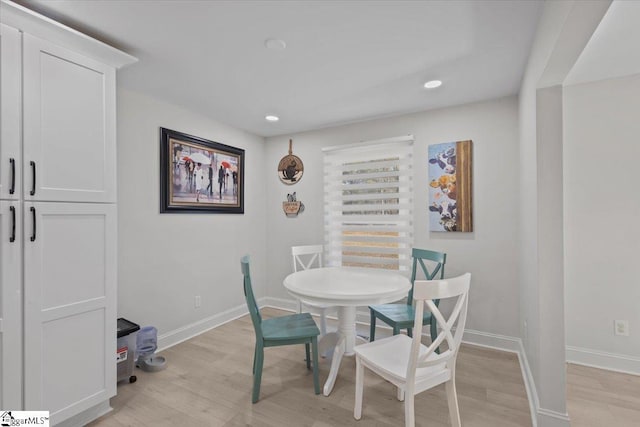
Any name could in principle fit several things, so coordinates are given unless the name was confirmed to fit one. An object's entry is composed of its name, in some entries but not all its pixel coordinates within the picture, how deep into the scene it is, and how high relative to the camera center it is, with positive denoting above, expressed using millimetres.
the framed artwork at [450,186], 2973 +293
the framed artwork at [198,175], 2939 +467
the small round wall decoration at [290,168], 3988 +658
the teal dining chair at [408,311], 2379 -838
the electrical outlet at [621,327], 2398 -933
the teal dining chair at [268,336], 2047 -849
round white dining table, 1991 -535
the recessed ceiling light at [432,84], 2496 +1129
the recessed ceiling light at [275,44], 1908 +1135
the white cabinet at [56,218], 1530 +0
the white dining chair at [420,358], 1405 -817
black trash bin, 2225 -1021
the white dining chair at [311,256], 2887 -524
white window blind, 3311 +138
